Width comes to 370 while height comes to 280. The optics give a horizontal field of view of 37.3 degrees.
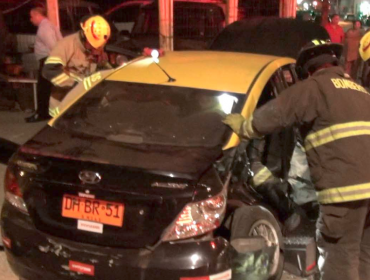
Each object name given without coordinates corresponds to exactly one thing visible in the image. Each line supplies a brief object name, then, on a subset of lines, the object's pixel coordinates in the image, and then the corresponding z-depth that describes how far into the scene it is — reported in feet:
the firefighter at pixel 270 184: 12.73
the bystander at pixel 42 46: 27.22
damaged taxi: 10.05
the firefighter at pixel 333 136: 10.84
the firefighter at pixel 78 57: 18.39
